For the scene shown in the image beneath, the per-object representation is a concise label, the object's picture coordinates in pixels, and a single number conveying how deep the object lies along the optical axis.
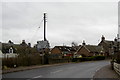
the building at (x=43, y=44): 47.00
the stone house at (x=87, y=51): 90.12
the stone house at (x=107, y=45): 104.86
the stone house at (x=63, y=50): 99.18
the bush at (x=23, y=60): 32.09
